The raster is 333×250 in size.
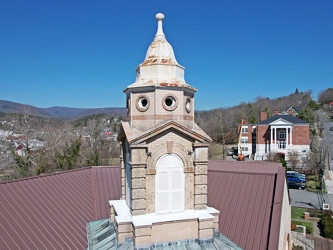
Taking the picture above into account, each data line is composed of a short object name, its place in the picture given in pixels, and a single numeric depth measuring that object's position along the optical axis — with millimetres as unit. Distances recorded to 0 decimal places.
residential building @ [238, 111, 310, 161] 51375
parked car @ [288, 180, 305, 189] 36500
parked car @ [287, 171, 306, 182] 37094
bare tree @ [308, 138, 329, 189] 38875
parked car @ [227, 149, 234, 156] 60138
